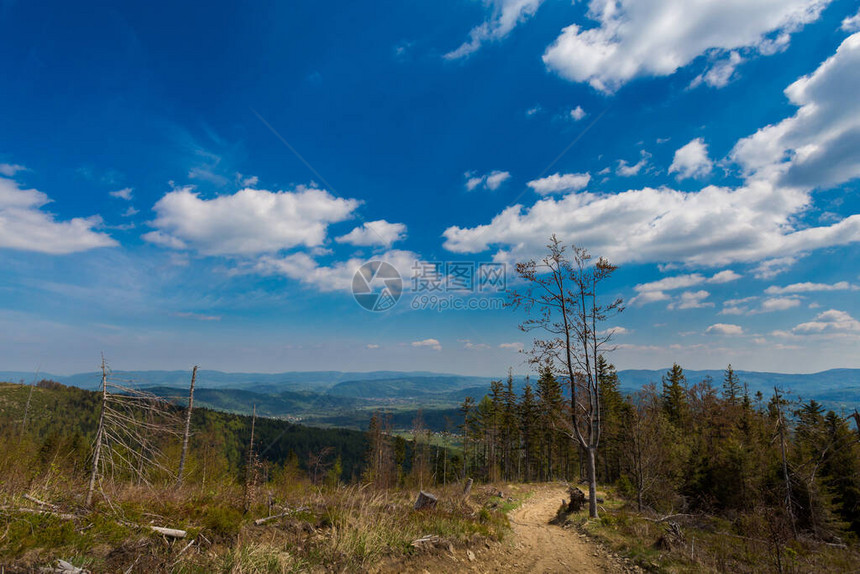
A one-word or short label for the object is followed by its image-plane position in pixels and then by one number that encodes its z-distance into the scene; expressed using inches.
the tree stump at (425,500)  379.2
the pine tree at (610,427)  1338.6
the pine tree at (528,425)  1631.4
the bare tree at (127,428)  188.9
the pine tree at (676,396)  1420.8
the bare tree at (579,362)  529.7
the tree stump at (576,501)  545.0
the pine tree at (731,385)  1578.5
